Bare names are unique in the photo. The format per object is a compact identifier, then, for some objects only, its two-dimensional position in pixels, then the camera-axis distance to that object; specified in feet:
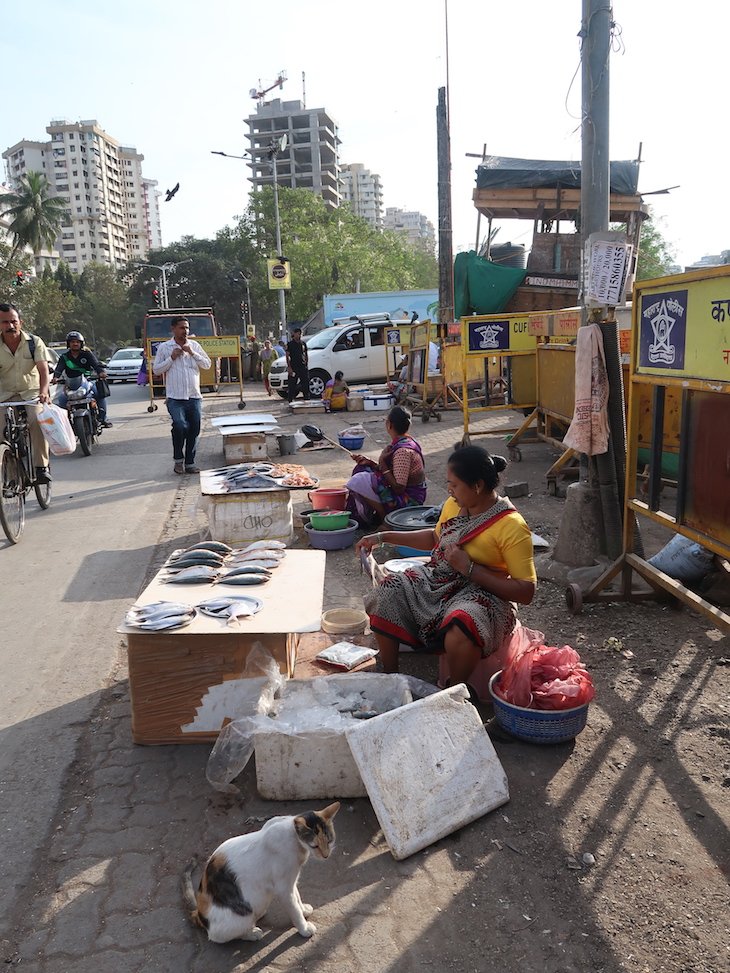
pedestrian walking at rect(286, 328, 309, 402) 59.72
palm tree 213.25
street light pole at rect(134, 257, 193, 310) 188.12
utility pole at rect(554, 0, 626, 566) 17.63
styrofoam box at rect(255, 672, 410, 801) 9.32
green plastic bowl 20.95
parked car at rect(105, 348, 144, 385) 106.63
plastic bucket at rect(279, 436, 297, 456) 35.55
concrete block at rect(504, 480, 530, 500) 25.53
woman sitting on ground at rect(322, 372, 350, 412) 55.67
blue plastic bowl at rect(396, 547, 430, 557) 19.47
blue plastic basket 10.39
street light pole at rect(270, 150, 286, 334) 105.86
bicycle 21.34
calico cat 7.20
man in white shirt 29.43
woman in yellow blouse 10.87
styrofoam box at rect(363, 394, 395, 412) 52.54
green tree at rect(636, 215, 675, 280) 129.74
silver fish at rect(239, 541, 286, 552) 14.34
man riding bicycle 21.93
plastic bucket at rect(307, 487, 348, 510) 22.56
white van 66.95
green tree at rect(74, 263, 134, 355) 237.45
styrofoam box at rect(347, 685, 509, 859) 8.57
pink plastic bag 10.58
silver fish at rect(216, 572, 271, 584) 12.12
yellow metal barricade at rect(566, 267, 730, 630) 11.39
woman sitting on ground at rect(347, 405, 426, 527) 19.89
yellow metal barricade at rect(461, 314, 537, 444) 32.83
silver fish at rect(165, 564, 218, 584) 12.26
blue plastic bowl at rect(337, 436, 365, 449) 34.58
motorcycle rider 36.86
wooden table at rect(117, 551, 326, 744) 10.38
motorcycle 36.96
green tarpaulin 48.73
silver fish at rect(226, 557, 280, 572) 12.79
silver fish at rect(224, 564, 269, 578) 12.56
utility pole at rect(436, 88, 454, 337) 59.31
